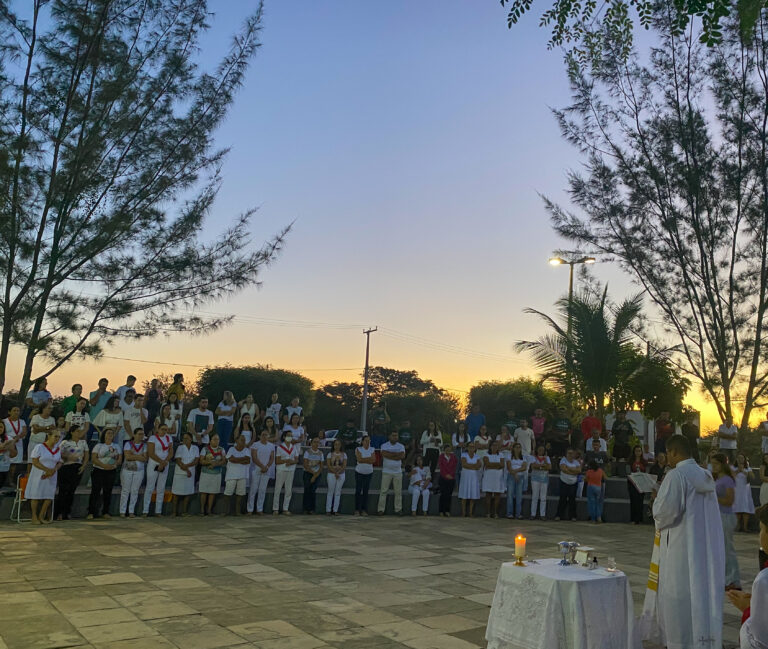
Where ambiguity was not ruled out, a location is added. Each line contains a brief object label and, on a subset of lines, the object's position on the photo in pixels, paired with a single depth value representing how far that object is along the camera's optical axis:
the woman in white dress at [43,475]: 11.30
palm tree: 20.38
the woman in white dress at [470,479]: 15.62
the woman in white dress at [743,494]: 15.79
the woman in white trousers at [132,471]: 12.68
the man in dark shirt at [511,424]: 18.36
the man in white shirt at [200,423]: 14.18
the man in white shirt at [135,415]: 13.49
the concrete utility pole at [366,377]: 42.65
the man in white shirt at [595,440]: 17.53
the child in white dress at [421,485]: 15.50
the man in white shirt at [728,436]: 17.62
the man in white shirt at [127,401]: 13.68
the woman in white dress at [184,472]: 13.25
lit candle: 4.91
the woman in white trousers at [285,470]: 14.29
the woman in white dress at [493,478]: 15.62
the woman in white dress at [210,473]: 13.56
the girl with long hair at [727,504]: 8.57
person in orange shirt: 15.84
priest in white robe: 5.59
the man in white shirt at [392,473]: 15.26
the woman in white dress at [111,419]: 13.20
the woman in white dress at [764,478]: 12.86
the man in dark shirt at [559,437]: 18.22
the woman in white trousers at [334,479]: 14.76
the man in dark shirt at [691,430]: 17.34
